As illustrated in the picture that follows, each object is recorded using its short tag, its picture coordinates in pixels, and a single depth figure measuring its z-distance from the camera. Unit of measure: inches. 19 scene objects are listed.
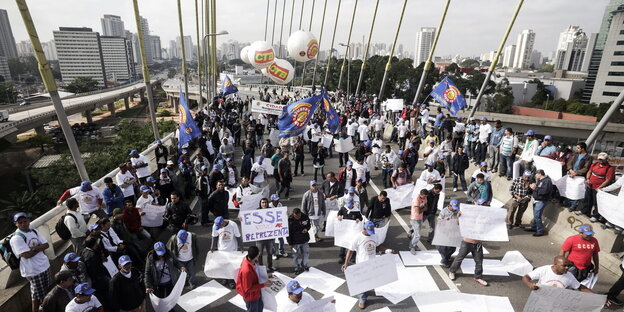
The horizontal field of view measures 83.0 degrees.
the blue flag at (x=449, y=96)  635.5
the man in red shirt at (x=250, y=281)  212.8
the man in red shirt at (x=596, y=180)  326.0
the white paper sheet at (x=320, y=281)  276.5
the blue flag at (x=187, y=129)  478.0
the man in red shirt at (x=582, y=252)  241.6
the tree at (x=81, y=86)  4709.6
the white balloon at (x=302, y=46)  1144.8
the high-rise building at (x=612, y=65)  3376.0
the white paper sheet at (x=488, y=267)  296.2
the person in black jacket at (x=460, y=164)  470.6
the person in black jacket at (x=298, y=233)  282.4
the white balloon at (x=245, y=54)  1377.2
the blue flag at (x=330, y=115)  595.8
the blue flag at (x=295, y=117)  520.7
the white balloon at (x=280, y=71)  1164.4
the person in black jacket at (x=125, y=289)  205.9
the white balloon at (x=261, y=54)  1080.8
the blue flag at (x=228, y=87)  886.7
